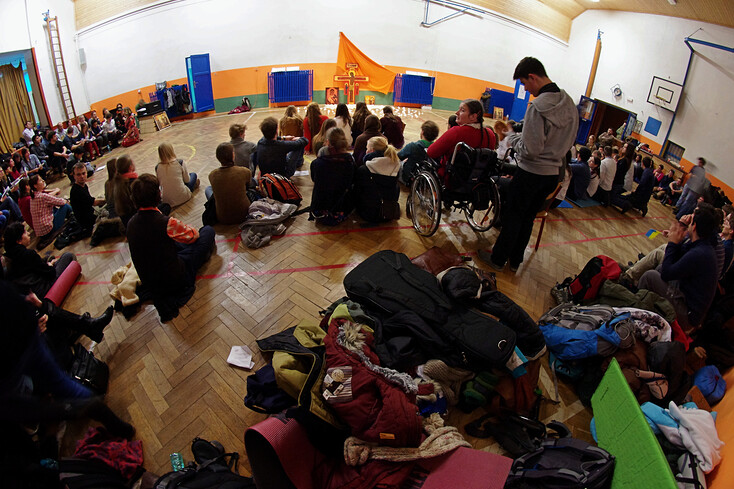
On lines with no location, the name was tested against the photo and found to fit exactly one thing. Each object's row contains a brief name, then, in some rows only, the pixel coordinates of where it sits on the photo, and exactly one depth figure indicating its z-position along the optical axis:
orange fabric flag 10.25
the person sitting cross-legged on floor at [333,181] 4.22
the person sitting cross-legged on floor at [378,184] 4.25
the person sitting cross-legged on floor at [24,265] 3.12
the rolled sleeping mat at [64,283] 3.36
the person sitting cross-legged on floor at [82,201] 4.22
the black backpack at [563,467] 1.98
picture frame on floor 8.38
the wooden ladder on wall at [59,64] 6.77
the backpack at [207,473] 1.90
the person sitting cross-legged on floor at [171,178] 4.75
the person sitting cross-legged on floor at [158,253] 3.03
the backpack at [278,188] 4.72
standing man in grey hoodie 3.06
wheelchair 3.72
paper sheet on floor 2.76
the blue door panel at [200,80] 9.08
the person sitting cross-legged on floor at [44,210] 4.31
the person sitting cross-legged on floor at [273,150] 4.98
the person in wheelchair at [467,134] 3.85
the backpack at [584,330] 2.59
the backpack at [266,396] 2.33
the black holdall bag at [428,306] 2.48
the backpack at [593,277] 3.32
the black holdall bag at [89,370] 2.47
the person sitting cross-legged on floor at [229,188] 4.23
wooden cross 10.44
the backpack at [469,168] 3.68
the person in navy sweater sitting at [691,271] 2.88
